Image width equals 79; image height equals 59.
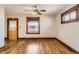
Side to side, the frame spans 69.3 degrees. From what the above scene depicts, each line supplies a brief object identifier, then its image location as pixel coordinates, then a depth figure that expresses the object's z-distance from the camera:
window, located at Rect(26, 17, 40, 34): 5.01
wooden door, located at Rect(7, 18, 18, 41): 4.82
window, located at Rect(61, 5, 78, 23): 2.49
